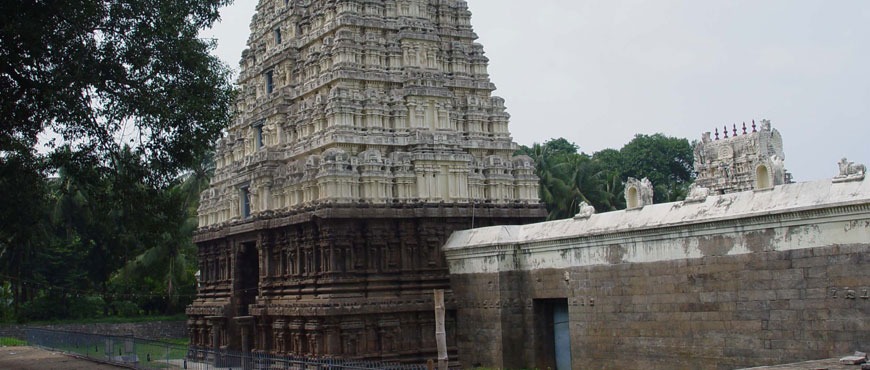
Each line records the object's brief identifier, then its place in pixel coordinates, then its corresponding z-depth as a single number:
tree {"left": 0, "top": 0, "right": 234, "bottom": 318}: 14.79
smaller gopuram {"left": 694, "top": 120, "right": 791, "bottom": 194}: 30.74
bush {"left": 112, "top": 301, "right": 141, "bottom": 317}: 41.41
